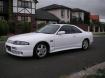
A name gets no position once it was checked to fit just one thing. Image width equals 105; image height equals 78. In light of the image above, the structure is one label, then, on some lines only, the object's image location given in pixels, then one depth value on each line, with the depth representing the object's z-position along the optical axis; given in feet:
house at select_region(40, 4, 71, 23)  82.84
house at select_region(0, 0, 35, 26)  61.70
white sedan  13.74
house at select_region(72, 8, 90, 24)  90.35
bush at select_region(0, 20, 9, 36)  41.27
